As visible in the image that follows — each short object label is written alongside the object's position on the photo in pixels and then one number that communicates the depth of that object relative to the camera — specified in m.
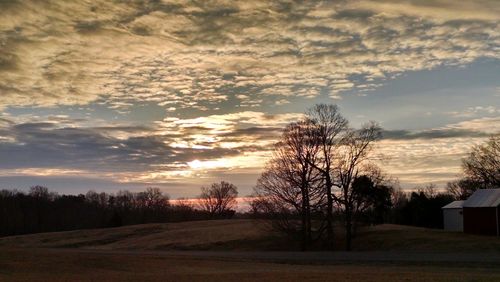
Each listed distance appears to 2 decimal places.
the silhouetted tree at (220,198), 162.00
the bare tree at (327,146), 54.59
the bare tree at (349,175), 53.94
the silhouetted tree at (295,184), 55.09
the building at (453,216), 63.19
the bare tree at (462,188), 83.56
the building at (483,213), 51.09
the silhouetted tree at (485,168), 79.31
